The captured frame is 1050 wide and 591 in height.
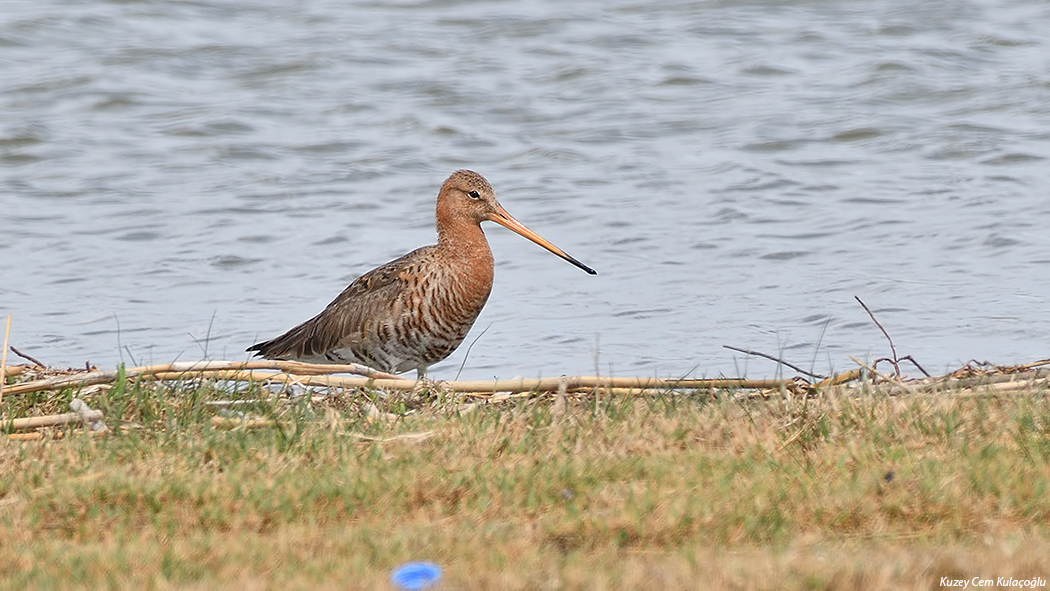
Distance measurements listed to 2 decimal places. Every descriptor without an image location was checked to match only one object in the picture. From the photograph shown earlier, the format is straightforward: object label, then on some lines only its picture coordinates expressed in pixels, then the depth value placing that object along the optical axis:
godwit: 15.32
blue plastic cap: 7.73
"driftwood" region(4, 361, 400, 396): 12.13
